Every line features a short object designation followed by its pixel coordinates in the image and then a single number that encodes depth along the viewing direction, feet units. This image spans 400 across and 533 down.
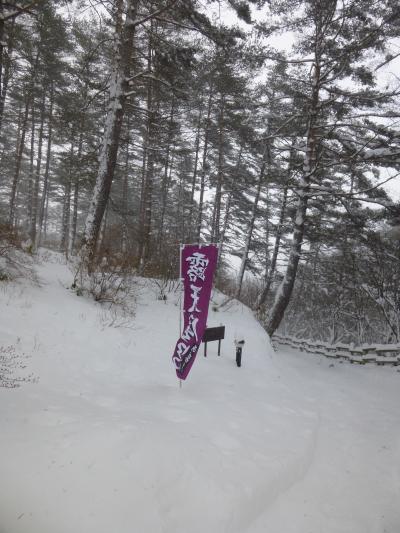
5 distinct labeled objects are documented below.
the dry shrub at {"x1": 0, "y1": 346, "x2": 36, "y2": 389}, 12.30
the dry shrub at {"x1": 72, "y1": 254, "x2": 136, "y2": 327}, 23.29
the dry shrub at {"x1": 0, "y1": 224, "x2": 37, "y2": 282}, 20.34
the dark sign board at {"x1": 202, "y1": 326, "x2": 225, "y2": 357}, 21.54
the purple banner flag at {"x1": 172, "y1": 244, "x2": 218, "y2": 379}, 15.67
